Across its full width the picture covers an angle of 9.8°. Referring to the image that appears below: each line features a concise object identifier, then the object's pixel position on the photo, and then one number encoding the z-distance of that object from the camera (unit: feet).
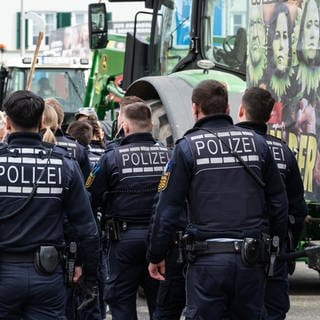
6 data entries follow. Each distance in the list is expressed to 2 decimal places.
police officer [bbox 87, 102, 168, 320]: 43.48
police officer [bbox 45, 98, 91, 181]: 46.72
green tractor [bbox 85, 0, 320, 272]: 42.90
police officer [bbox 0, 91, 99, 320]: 32.67
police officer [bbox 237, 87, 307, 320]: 40.33
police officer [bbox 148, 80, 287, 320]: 35.32
